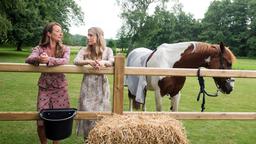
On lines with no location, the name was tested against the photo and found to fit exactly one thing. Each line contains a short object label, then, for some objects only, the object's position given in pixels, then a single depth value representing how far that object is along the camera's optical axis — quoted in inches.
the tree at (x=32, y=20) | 1501.0
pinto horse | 223.8
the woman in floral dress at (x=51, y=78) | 183.8
